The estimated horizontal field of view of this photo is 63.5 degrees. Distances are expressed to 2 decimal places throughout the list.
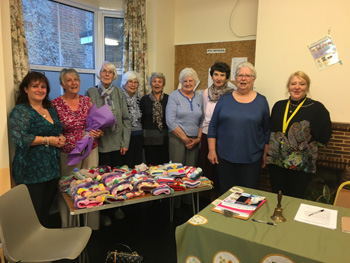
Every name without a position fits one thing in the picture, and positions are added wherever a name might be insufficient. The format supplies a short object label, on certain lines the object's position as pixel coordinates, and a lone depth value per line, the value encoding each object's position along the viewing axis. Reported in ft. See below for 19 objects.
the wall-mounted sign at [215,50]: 13.06
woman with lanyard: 7.65
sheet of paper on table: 4.72
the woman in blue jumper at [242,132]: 7.90
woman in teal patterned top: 7.18
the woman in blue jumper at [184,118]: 9.82
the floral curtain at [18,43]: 8.27
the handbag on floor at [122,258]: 6.43
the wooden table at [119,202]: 6.20
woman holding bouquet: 8.16
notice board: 12.48
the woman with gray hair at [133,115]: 10.09
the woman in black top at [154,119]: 10.44
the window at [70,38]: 10.61
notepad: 4.48
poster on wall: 9.46
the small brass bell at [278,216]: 4.79
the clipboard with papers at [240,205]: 5.01
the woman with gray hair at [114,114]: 9.24
